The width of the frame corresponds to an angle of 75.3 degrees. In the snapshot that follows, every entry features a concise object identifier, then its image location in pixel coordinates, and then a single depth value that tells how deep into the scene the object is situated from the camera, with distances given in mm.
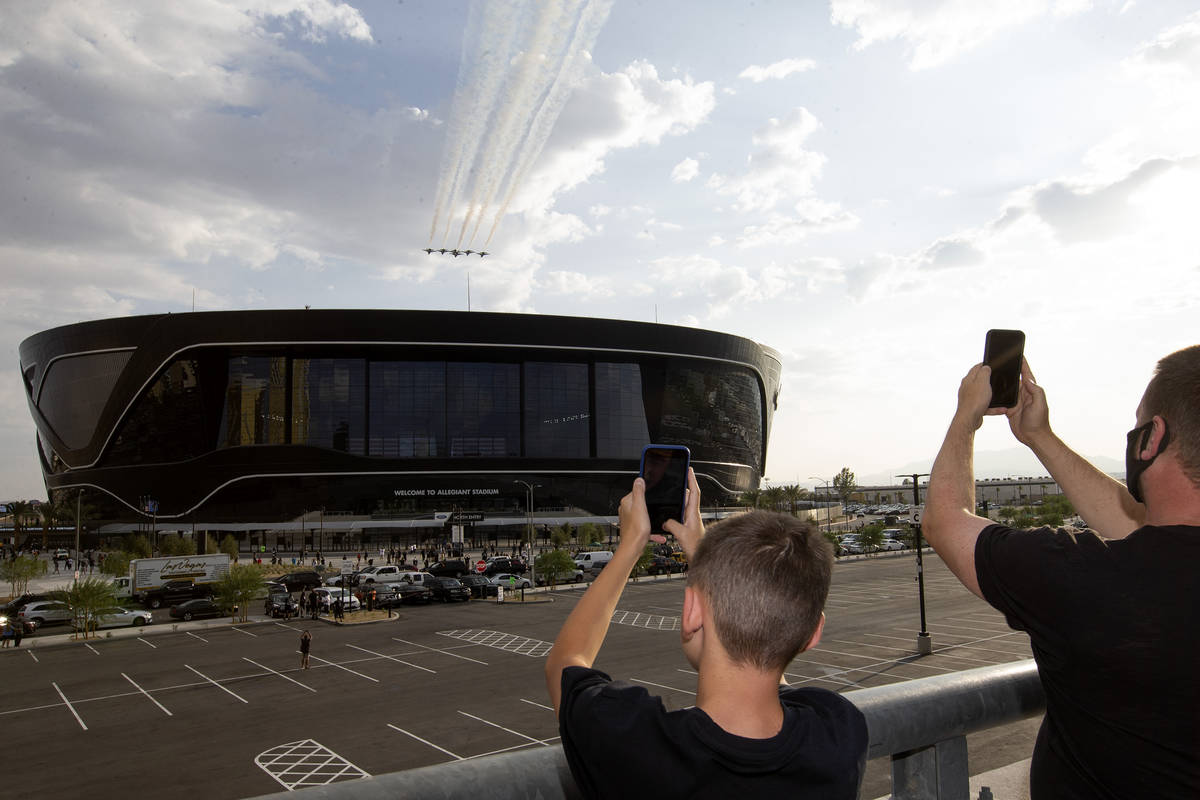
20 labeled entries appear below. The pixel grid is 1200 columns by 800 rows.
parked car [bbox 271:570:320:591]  59438
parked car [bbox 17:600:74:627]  43125
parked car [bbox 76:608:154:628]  41469
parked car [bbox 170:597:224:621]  44375
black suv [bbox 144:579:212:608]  51188
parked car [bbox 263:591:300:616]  45094
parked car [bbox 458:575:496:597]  53562
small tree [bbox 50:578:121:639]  38469
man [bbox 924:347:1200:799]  1916
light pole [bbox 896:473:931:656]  28672
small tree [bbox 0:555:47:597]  52281
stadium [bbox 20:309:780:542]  98938
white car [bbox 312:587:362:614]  45344
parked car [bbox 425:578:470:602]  50500
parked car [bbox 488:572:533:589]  53500
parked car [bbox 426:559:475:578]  60250
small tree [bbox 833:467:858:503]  114938
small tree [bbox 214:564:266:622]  43094
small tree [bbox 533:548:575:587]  56375
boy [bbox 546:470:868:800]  1796
